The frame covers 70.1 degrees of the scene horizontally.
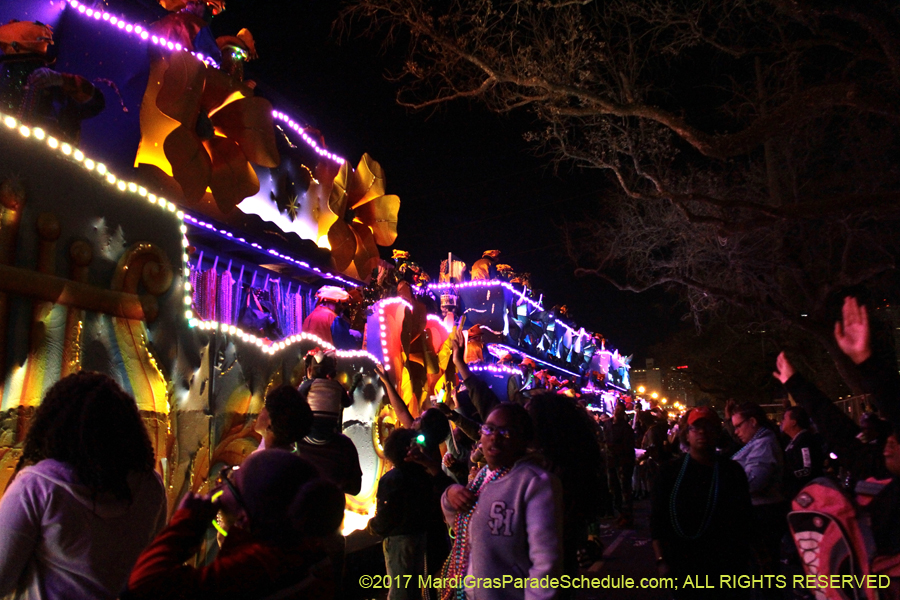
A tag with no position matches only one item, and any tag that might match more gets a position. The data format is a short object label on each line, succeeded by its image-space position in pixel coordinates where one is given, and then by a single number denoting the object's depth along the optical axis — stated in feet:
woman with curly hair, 7.74
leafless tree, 25.16
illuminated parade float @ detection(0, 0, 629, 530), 14.40
